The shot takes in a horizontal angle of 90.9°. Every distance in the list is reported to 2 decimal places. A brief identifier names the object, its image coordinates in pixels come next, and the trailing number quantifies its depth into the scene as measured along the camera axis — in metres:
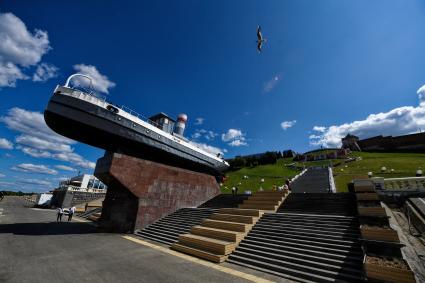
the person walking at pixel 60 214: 19.61
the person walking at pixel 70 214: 20.41
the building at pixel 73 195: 36.22
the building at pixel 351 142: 78.51
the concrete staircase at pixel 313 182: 23.81
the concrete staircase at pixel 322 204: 11.93
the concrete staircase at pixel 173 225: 13.09
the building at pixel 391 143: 63.99
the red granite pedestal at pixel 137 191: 14.66
